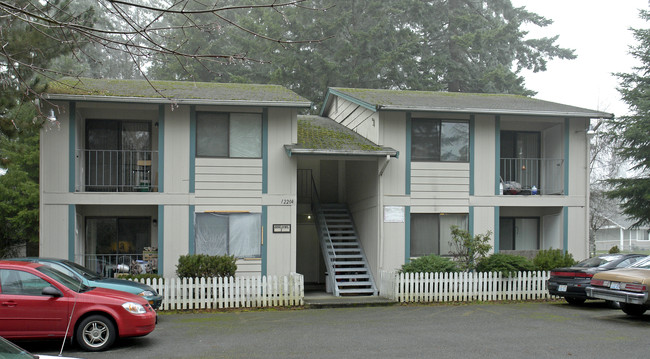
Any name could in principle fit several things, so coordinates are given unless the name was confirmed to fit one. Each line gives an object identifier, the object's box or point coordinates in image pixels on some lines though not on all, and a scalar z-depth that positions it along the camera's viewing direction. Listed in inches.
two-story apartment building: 704.4
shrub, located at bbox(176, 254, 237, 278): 657.6
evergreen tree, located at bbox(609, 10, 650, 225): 1062.4
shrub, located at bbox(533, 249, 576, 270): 732.0
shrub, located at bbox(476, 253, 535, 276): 703.1
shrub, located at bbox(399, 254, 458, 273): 693.9
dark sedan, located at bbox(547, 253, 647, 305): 625.9
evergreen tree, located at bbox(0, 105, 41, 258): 931.3
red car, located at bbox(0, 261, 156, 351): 397.2
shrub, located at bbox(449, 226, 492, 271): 723.4
